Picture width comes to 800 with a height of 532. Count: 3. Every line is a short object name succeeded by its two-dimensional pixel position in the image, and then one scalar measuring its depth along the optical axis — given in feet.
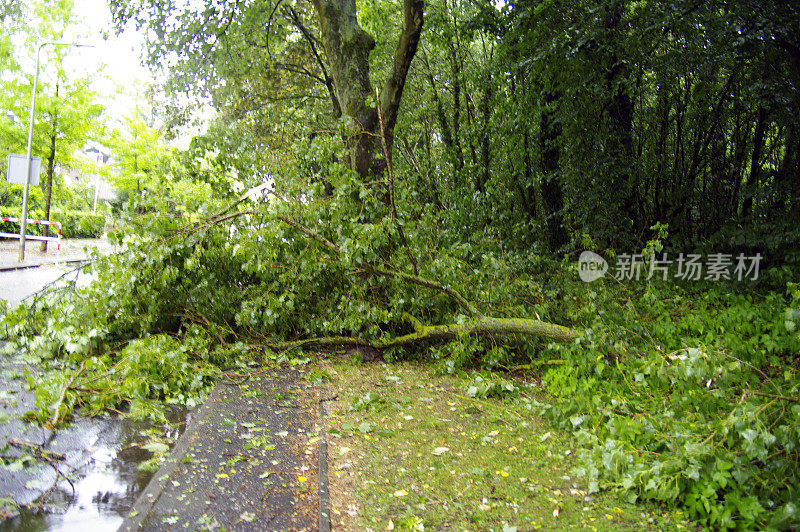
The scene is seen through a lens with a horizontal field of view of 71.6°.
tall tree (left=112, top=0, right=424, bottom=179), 24.44
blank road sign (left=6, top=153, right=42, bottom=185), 48.39
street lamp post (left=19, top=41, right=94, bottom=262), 48.11
